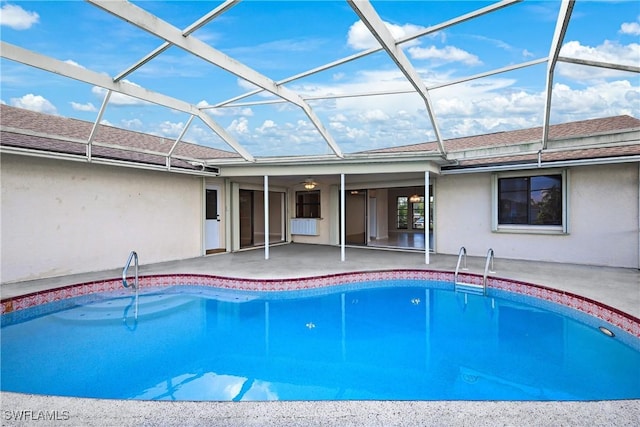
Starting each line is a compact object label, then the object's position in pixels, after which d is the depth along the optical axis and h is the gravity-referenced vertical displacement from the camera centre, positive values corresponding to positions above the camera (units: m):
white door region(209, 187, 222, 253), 10.18 -0.27
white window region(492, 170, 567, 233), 8.20 +0.24
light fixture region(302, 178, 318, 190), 10.74 +0.92
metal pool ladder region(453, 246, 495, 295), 6.34 -1.44
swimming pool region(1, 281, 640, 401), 3.28 -1.69
